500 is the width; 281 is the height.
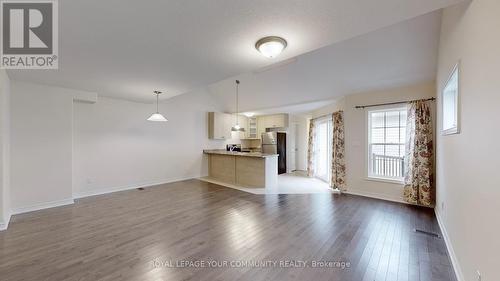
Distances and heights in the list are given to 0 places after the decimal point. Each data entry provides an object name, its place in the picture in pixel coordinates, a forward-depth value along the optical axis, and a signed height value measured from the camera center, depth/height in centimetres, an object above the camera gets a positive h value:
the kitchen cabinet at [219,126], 754 +52
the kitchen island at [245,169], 569 -91
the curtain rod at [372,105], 397 +80
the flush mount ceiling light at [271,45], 229 +108
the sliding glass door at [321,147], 719 -28
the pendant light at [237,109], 612 +119
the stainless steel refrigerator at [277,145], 787 -22
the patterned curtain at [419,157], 391 -34
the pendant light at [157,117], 438 +48
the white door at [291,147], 834 -32
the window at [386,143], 454 -8
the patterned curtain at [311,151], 734 -43
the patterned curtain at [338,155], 517 -40
